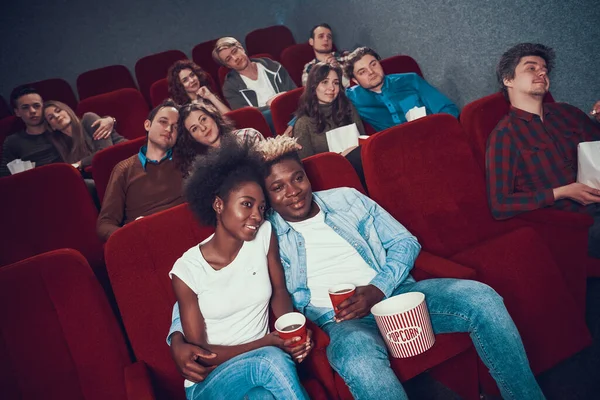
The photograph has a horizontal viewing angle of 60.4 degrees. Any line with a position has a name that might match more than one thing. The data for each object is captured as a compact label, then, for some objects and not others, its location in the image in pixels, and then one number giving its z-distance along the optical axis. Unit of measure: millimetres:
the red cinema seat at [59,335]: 1332
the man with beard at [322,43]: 3533
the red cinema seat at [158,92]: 3607
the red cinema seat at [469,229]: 1528
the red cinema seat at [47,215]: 2057
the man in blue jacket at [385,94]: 2676
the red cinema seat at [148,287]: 1435
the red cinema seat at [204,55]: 4425
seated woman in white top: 1234
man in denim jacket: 1270
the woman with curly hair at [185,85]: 3160
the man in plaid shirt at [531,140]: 1821
